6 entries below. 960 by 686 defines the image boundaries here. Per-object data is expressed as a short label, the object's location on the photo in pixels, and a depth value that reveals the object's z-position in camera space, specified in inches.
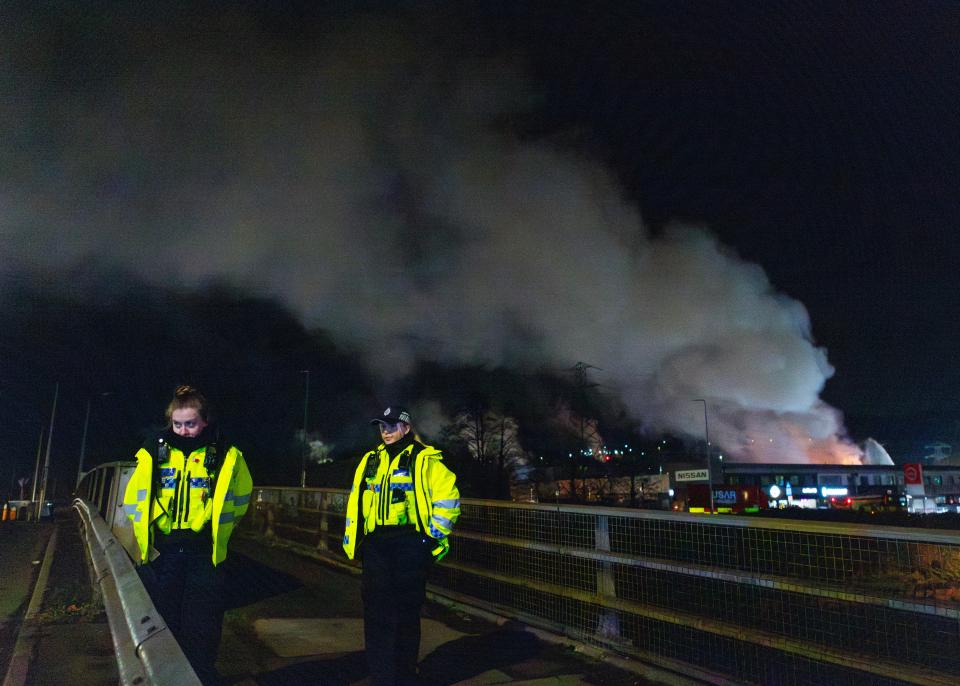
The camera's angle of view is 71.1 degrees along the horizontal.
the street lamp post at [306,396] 1271.2
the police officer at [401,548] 158.2
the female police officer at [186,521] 144.1
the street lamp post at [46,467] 1166.0
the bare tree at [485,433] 2751.0
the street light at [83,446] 1423.0
